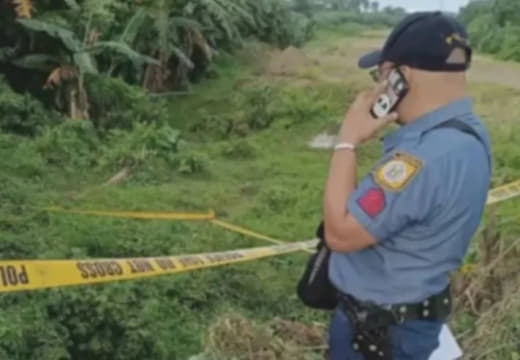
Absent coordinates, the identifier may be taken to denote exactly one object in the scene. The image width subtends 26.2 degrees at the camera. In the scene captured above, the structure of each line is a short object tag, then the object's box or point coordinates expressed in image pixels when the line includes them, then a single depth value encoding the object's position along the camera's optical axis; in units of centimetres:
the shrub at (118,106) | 933
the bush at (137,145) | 795
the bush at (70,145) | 794
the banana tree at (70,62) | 901
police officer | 262
